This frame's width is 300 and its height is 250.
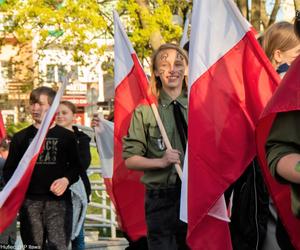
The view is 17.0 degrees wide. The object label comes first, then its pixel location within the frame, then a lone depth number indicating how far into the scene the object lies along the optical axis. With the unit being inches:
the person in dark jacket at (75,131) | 370.1
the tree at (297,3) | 695.1
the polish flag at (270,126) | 137.9
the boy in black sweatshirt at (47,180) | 310.8
